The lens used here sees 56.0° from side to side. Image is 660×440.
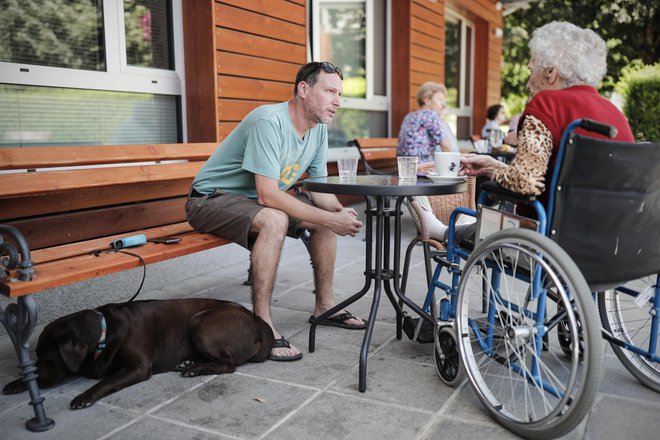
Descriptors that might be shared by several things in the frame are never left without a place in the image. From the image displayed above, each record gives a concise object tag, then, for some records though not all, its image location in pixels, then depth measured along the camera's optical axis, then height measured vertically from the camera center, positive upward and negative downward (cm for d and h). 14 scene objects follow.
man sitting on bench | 291 -25
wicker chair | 309 -38
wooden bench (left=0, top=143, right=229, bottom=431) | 218 -38
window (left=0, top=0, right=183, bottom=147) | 344 +44
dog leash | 263 -47
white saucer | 271 -17
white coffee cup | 269 -10
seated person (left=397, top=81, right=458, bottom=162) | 529 +5
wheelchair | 187 -43
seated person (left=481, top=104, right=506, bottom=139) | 810 +32
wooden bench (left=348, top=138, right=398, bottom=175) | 577 -11
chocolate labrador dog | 232 -79
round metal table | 244 -32
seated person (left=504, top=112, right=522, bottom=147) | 572 +1
